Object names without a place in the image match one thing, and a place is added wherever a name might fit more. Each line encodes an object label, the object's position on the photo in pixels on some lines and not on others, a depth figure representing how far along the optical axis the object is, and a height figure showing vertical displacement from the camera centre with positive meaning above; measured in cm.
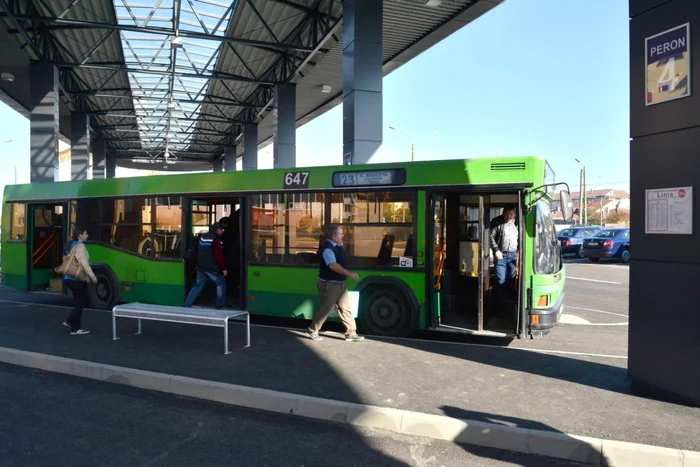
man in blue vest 746 -76
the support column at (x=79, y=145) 2798 +501
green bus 744 -10
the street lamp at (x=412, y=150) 3569 +613
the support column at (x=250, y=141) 3114 +586
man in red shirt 916 -57
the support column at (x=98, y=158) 3803 +577
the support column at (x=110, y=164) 4618 +655
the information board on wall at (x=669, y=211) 495 +22
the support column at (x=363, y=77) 1321 +425
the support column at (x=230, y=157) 4168 +637
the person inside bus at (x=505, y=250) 788 -29
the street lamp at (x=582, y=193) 4578 +374
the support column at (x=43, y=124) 1891 +418
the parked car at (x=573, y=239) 2686 -39
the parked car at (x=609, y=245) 2348 -64
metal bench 718 -123
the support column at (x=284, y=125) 2216 +483
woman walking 827 -85
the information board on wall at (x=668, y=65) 492 +171
